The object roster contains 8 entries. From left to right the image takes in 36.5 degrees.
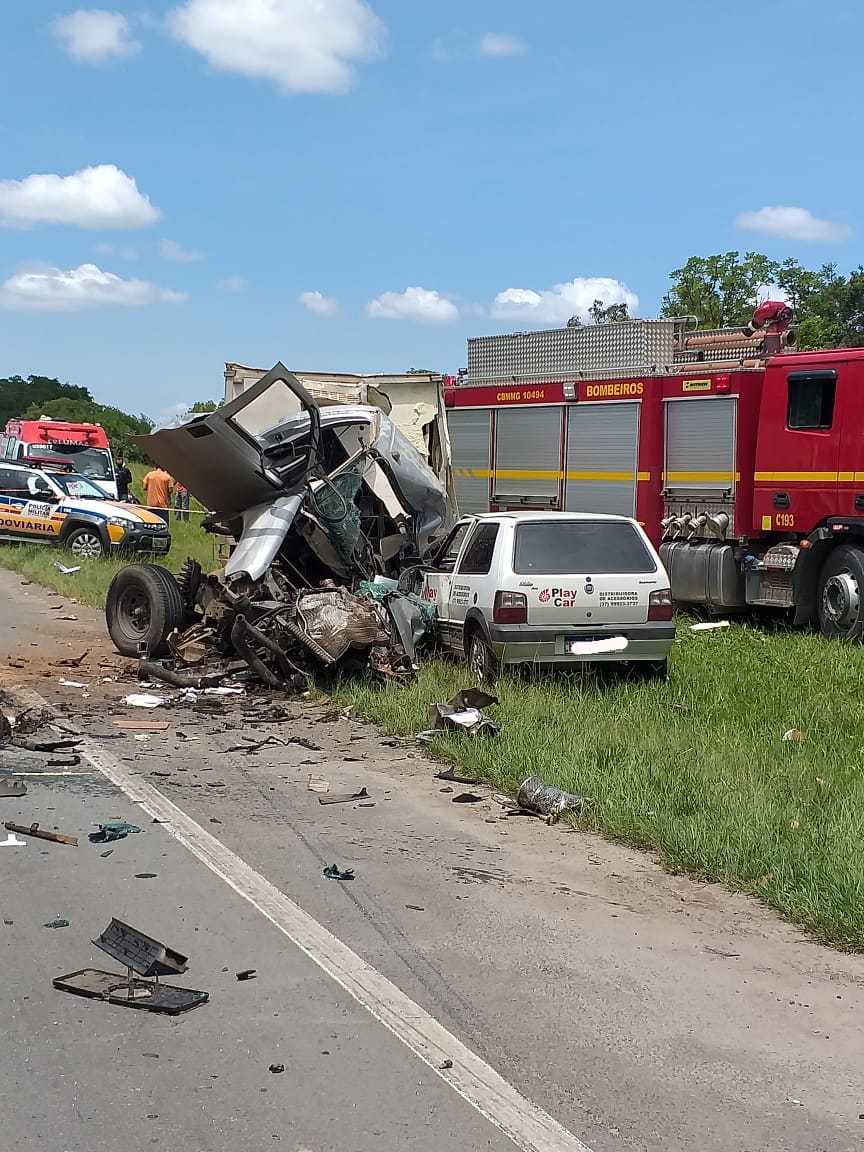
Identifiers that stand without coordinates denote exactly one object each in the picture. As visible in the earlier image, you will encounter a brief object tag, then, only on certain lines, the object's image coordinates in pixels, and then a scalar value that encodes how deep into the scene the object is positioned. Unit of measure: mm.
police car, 22484
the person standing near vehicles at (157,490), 23969
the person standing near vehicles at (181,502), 30706
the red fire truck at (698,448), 13523
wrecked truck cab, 10695
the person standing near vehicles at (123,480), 26762
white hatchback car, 10023
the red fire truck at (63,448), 28188
